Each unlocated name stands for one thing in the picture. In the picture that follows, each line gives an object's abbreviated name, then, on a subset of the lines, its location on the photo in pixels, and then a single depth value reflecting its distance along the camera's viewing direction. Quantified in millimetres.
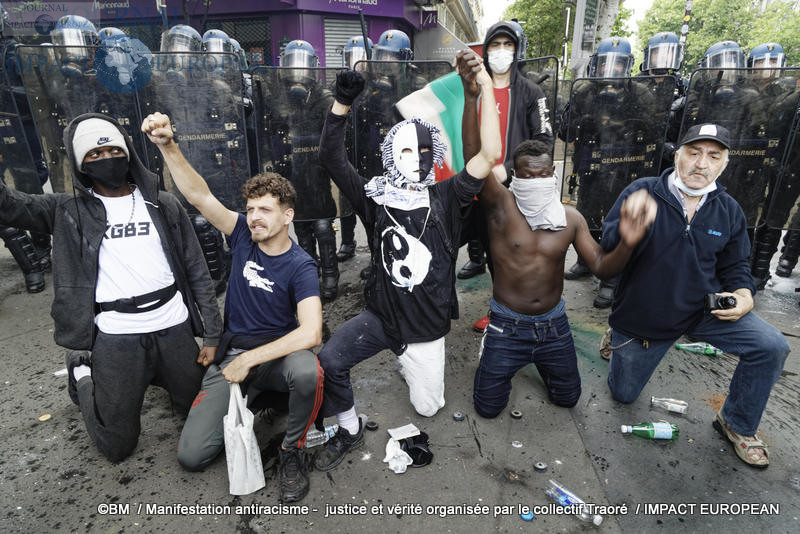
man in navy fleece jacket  2492
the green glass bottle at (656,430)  2658
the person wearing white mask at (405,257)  2545
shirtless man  2734
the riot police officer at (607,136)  4344
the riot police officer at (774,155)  4117
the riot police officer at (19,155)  4488
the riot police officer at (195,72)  4105
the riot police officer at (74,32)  4980
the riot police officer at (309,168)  4324
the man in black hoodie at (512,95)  3705
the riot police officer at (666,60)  4844
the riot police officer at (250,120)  4715
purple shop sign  13336
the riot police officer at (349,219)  5914
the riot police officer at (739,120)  4160
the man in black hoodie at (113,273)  2328
